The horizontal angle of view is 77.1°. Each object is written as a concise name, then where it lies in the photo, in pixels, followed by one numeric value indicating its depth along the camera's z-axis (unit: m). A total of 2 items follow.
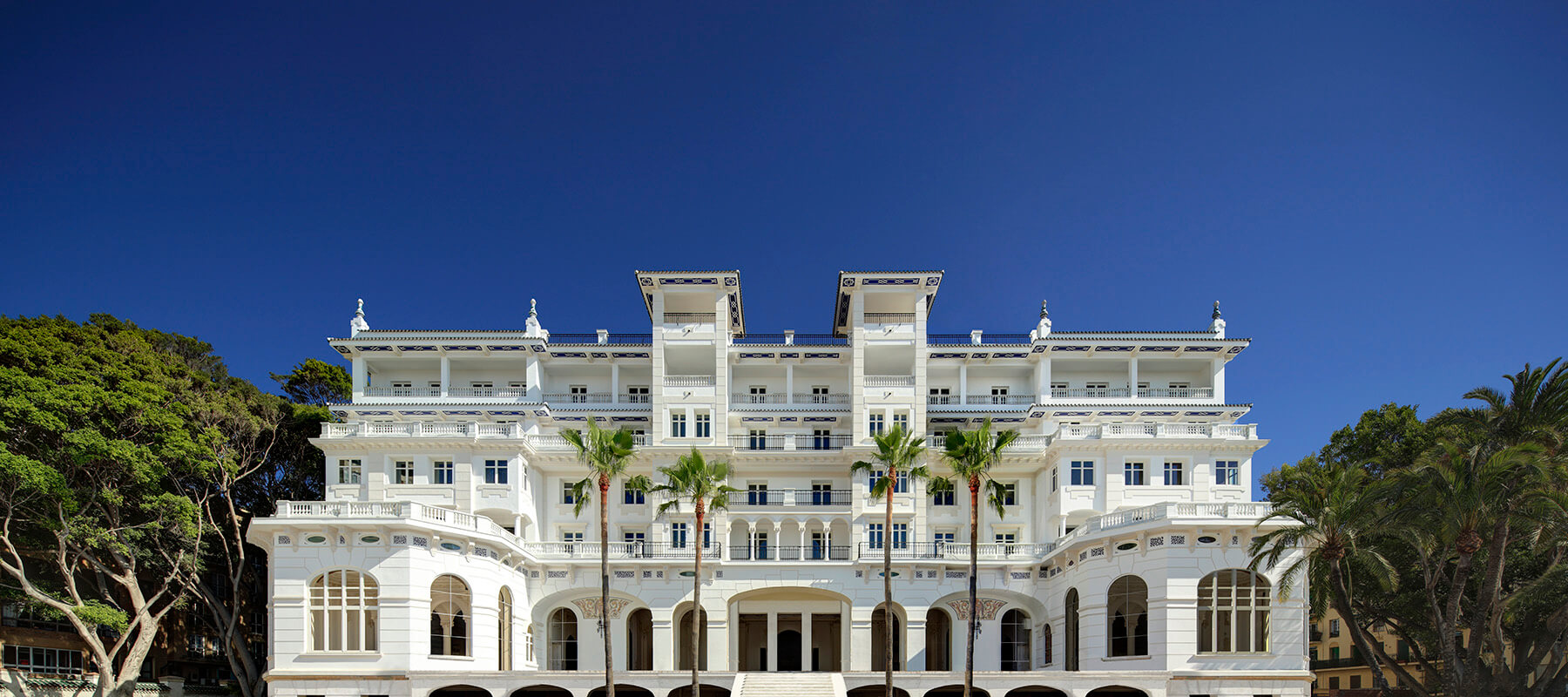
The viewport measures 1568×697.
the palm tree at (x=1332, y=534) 36.06
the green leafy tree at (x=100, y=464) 40.97
